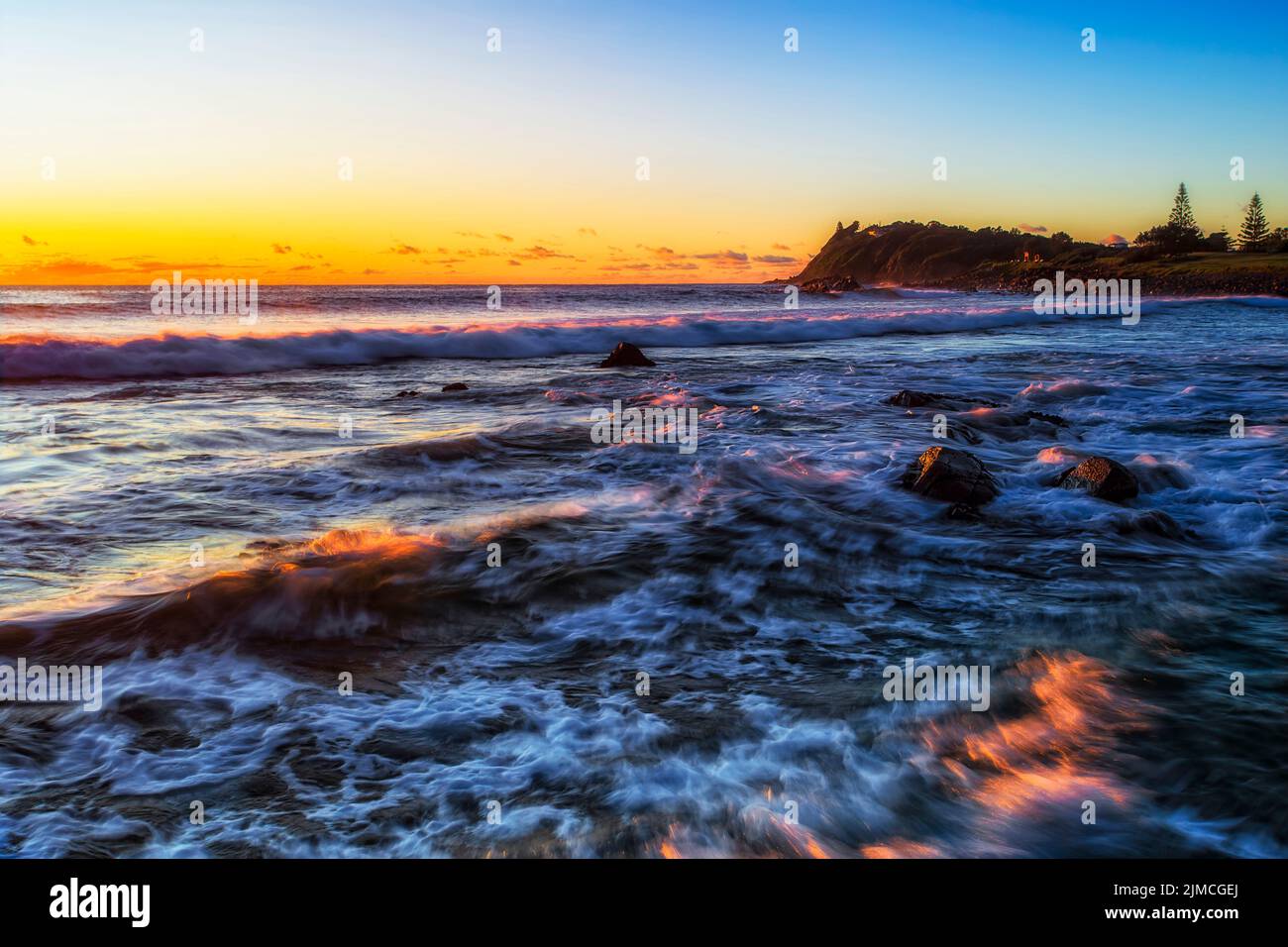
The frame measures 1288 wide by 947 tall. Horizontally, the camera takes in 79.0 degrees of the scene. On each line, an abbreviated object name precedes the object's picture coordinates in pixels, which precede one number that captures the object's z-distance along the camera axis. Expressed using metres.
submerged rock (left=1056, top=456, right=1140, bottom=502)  7.86
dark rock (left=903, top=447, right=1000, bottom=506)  7.82
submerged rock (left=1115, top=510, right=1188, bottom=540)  6.92
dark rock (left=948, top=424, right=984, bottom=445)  10.89
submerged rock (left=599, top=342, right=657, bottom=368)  21.28
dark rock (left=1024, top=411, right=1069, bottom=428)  12.04
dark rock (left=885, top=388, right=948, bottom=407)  13.70
